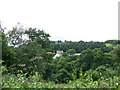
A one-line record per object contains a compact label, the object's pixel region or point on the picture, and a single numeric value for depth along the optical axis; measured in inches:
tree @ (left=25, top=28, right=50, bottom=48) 624.1
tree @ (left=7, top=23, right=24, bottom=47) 534.9
